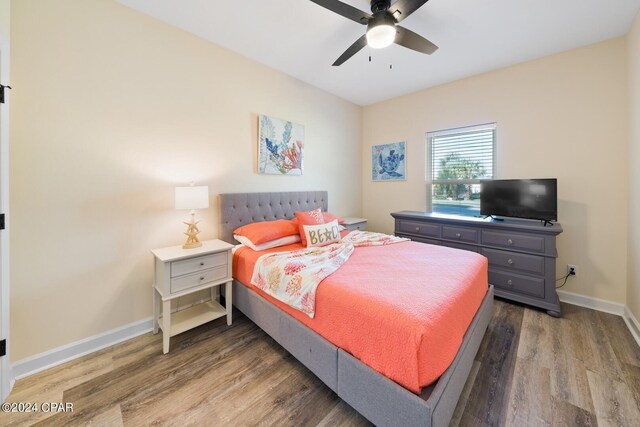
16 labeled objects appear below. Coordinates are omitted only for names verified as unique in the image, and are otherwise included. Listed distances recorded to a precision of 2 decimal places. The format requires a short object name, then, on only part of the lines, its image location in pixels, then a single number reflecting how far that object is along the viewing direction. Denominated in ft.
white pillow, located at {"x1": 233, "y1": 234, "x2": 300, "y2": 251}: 7.98
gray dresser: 8.05
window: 10.68
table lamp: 6.82
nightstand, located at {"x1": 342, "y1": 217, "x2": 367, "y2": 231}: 12.02
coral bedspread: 3.74
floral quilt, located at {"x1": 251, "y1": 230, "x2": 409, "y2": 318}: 5.38
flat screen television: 8.39
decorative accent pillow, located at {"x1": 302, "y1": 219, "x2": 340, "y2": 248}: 8.41
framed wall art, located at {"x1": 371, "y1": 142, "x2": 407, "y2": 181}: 13.03
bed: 3.60
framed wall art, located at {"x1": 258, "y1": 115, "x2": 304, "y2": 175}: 9.70
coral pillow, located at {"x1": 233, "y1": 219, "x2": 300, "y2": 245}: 8.02
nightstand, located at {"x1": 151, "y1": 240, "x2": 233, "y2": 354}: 6.30
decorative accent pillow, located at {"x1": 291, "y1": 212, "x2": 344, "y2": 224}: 9.65
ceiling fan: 5.46
